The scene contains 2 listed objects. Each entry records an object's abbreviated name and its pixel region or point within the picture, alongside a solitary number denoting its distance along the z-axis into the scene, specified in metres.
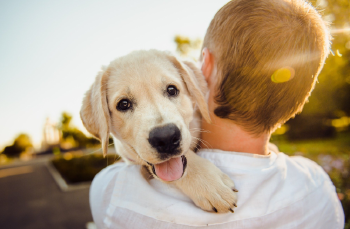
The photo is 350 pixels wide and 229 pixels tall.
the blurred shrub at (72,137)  42.94
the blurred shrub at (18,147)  56.78
